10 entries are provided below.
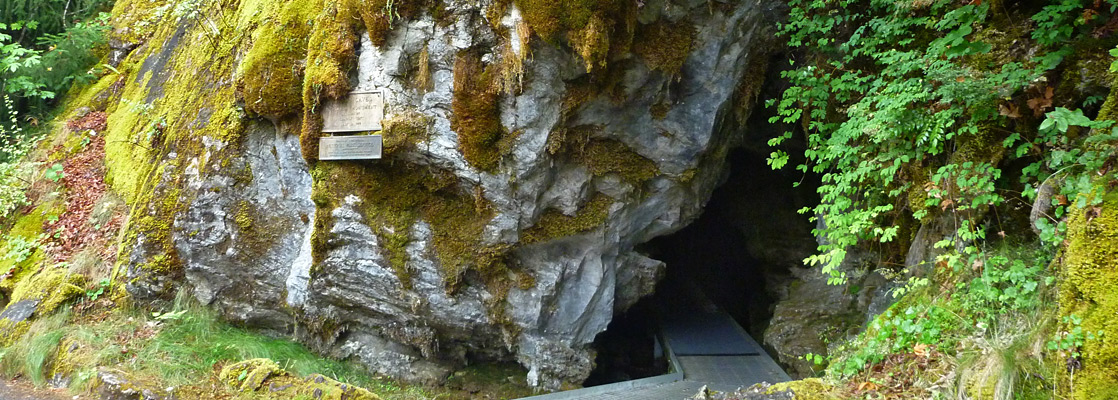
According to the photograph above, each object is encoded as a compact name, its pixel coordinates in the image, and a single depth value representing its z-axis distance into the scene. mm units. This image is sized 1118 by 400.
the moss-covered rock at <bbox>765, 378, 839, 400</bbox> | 3590
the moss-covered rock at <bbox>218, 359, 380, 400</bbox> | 4398
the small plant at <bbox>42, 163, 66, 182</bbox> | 7657
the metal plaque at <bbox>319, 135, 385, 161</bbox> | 5532
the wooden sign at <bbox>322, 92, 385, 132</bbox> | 5590
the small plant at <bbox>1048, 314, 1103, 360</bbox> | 2584
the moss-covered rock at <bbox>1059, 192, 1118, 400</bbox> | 2469
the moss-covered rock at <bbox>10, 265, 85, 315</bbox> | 6227
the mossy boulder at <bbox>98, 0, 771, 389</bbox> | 5379
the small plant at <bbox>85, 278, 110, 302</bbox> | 6367
